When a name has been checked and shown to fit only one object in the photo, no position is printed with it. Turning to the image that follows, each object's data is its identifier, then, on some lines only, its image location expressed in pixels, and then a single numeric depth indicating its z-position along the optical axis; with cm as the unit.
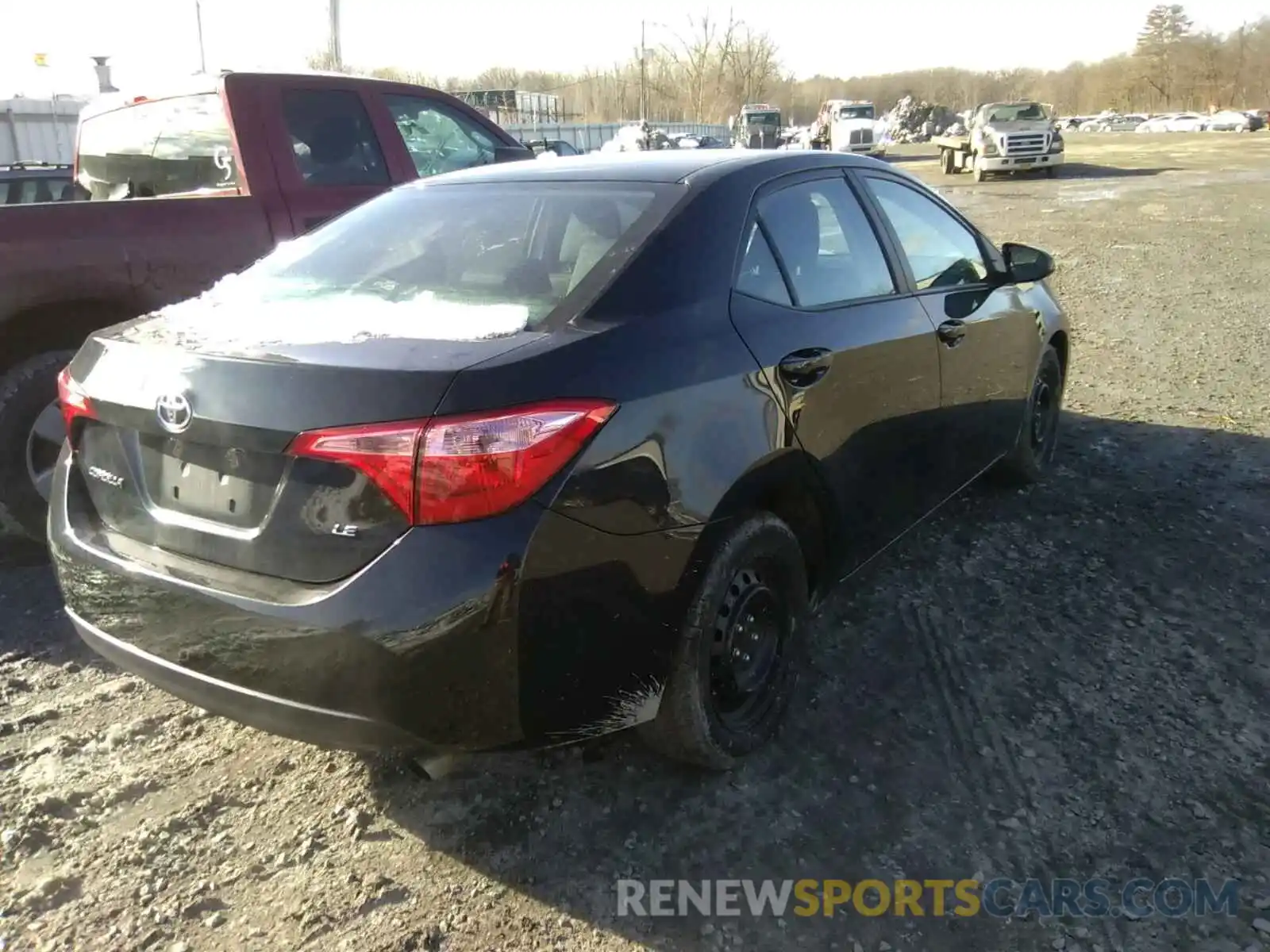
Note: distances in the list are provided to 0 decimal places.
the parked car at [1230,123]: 6819
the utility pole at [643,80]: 5903
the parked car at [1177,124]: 7681
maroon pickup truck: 397
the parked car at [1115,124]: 8738
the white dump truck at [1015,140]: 2728
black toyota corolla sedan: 204
